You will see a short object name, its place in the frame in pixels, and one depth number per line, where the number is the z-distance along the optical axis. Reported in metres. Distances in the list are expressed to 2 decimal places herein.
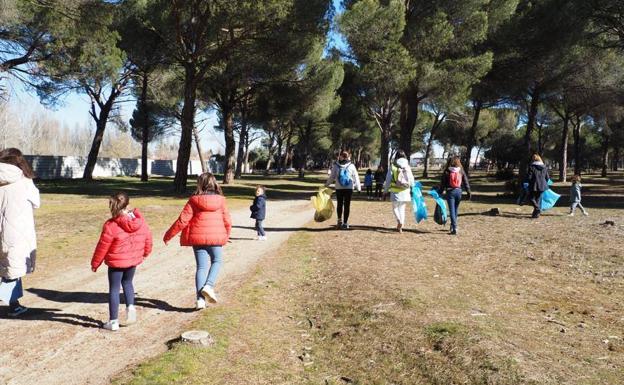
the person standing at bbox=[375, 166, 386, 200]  22.84
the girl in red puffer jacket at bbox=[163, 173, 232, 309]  5.34
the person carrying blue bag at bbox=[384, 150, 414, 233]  10.70
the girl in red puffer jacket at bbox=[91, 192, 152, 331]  4.73
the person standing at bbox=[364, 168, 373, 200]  23.62
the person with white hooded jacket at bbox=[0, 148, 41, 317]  4.88
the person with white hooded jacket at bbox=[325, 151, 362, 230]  10.77
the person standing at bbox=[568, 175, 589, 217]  14.58
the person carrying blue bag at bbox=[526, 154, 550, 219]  13.48
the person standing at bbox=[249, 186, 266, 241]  10.24
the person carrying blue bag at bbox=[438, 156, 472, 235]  10.73
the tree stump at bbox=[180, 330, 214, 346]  4.27
